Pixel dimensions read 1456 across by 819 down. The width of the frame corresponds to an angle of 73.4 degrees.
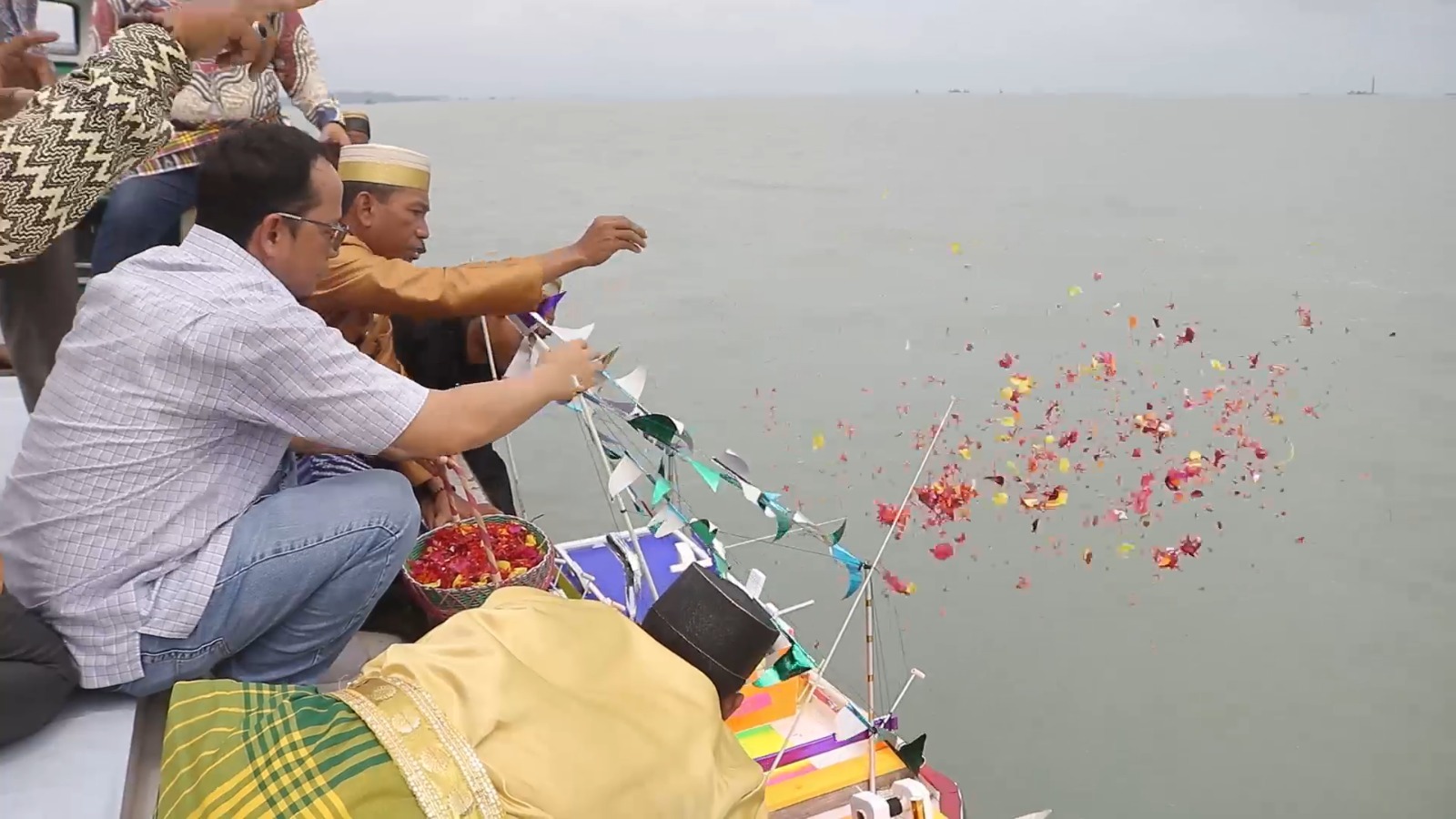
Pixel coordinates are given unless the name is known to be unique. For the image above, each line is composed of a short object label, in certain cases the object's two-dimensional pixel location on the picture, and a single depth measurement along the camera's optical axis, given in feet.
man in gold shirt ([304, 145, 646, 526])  6.70
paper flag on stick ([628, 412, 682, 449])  5.77
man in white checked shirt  4.41
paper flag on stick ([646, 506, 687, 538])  6.31
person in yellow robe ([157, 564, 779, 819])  3.10
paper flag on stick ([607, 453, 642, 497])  5.79
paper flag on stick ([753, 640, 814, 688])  5.73
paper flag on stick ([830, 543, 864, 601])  5.79
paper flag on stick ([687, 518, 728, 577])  6.17
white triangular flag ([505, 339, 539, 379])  6.64
